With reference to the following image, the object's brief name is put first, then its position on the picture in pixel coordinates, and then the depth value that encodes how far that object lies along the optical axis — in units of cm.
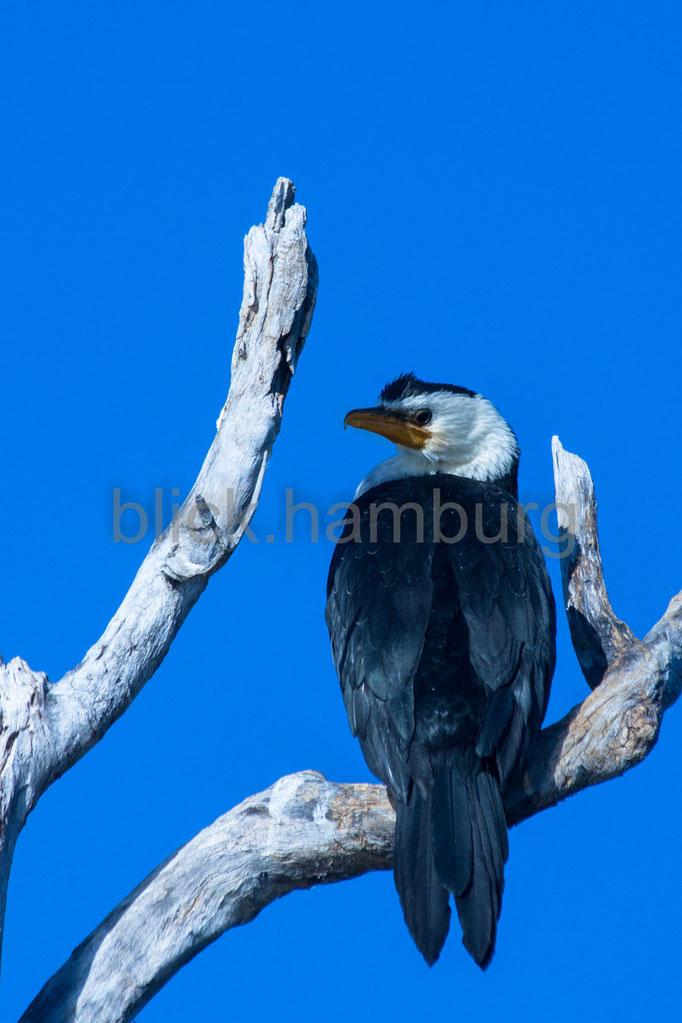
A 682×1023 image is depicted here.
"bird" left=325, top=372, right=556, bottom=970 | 921
